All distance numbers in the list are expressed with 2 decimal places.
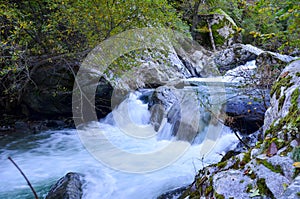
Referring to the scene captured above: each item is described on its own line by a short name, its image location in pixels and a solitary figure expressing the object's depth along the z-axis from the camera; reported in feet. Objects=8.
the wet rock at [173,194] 10.51
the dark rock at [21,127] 21.48
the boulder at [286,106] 5.68
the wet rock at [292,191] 3.57
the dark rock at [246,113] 15.05
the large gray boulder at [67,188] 10.36
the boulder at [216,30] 45.65
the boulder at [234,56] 33.76
